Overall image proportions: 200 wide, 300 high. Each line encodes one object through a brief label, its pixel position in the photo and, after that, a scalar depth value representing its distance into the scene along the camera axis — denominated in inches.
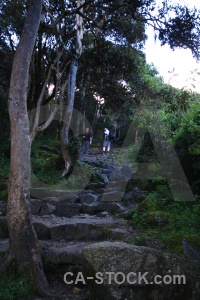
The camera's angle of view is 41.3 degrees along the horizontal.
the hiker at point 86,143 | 625.7
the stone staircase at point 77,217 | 191.9
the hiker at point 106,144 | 689.8
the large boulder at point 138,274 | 122.3
